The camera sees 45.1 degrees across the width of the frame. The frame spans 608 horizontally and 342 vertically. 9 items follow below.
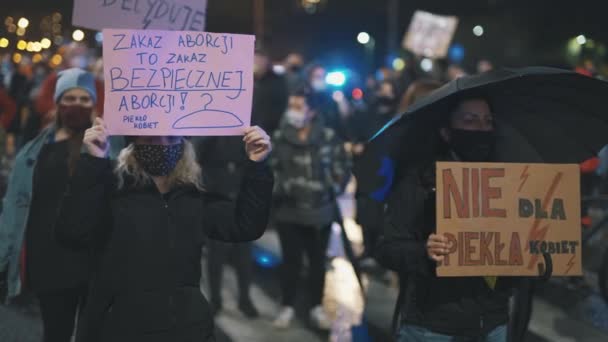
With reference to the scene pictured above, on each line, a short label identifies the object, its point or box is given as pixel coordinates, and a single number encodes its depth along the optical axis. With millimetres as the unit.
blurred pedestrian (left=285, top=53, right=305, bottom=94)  11266
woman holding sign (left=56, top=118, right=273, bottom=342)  2865
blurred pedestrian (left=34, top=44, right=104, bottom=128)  5285
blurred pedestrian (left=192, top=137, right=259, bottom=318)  6641
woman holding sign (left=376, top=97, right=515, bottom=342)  3195
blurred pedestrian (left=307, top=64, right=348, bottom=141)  6609
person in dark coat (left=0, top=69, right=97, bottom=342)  3918
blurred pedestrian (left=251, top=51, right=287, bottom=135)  8586
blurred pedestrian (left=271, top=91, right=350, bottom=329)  6348
